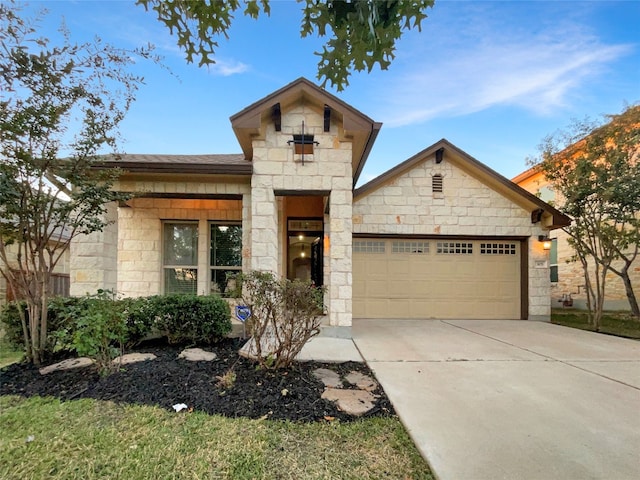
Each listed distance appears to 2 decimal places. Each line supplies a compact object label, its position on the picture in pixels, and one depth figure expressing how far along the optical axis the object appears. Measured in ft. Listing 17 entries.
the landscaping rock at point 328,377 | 12.14
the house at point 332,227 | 20.54
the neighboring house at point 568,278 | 36.09
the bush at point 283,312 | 12.66
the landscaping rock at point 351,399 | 10.00
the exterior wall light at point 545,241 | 29.40
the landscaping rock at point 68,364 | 13.11
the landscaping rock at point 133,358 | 13.25
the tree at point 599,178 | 23.77
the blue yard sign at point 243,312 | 15.18
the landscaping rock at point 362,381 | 11.92
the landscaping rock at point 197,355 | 14.44
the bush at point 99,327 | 11.69
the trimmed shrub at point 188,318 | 16.70
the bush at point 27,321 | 14.69
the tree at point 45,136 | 12.41
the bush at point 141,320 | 15.94
